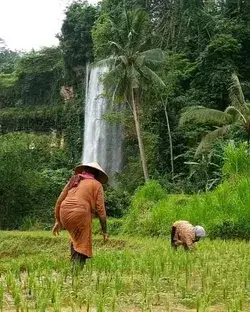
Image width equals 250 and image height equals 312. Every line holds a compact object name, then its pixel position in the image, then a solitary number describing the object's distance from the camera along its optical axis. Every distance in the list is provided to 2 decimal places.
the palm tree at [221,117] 17.88
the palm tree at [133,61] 20.70
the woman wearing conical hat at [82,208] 5.73
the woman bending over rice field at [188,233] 7.52
